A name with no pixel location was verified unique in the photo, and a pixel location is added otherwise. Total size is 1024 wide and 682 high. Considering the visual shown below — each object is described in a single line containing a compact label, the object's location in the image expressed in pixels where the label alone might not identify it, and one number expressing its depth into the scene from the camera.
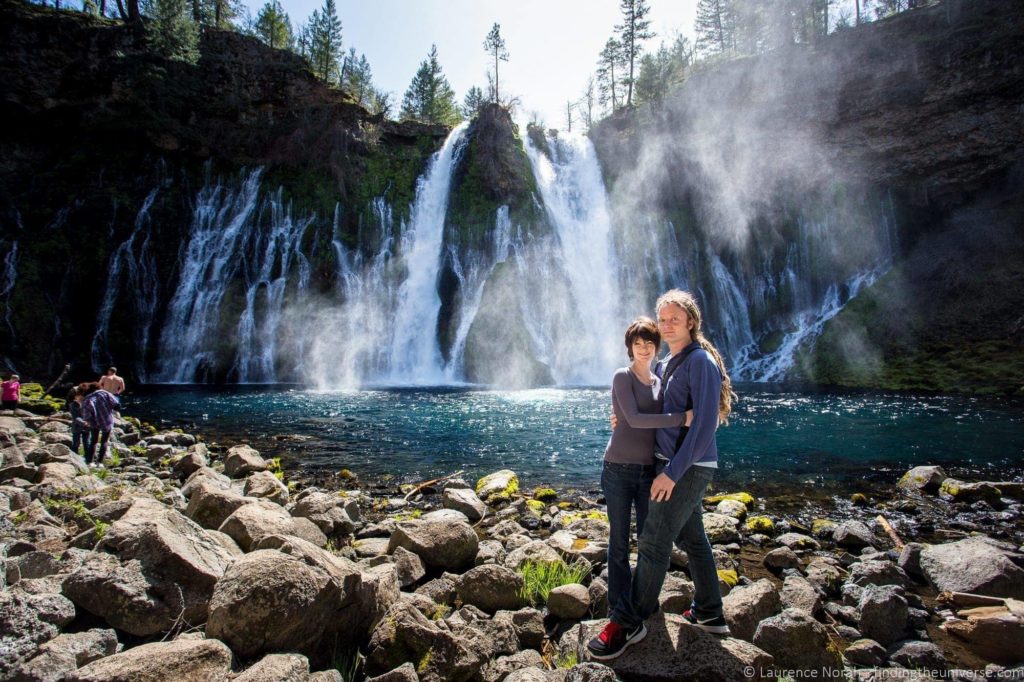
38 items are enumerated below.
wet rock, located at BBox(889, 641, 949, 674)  3.56
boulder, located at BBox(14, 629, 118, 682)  2.29
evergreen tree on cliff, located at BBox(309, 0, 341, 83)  47.25
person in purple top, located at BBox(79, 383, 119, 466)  9.53
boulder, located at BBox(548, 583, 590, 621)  3.96
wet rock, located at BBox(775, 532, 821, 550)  6.27
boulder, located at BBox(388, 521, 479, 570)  4.95
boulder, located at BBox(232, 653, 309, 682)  2.34
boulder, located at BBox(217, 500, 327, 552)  4.10
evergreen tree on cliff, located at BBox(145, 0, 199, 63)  32.47
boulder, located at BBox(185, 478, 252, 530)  4.97
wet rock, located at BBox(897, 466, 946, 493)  8.80
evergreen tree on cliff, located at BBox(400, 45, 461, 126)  50.84
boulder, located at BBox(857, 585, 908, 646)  3.96
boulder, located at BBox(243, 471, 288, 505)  7.30
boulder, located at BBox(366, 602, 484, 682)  2.90
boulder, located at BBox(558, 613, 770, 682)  2.83
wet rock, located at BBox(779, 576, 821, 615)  4.22
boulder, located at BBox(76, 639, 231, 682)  2.19
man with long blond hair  3.00
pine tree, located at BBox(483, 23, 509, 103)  48.50
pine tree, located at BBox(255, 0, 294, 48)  46.75
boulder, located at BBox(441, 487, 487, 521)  7.19
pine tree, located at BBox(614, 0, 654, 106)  49.97
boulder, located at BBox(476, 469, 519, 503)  8.42
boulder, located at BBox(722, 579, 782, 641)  3.56
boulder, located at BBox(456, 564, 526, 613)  4.10
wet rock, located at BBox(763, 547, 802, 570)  5.60
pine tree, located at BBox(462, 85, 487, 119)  56.30
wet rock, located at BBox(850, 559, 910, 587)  4.82
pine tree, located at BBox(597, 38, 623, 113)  52.00
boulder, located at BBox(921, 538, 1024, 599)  4.48
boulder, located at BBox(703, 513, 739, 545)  6.37
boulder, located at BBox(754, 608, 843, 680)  3.16
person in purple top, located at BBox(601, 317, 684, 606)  3.31
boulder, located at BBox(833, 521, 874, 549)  6.27
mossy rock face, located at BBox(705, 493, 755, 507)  8.15
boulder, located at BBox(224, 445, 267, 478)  9.38
